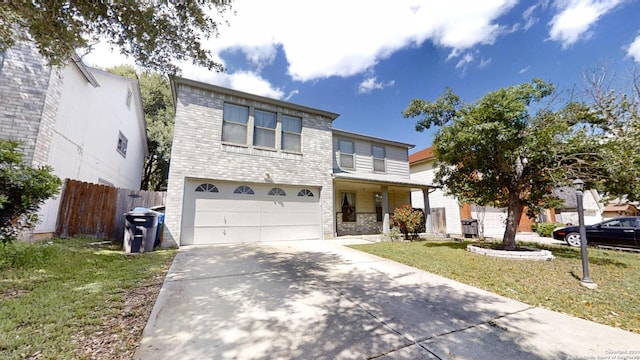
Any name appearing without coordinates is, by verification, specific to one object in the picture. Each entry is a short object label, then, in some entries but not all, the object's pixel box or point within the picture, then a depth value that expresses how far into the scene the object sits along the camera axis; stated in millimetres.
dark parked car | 9109
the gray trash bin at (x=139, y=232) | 6867
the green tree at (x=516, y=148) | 6266
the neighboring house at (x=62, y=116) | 6508
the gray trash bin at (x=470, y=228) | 12602
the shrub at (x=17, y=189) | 3875
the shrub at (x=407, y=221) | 10805
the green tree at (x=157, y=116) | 18406
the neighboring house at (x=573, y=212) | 17062
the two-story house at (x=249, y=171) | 8445
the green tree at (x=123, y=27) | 4547
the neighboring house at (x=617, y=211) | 19078
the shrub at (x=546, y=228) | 14398
